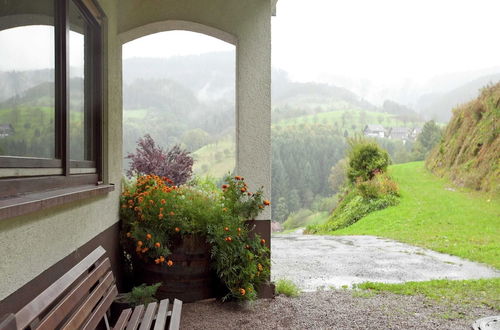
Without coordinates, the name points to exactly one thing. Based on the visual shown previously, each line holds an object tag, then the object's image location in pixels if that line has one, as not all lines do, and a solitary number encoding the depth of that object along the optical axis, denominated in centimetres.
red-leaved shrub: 561
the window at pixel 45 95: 170
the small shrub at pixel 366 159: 1332
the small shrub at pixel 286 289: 410
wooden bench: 129
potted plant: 350
